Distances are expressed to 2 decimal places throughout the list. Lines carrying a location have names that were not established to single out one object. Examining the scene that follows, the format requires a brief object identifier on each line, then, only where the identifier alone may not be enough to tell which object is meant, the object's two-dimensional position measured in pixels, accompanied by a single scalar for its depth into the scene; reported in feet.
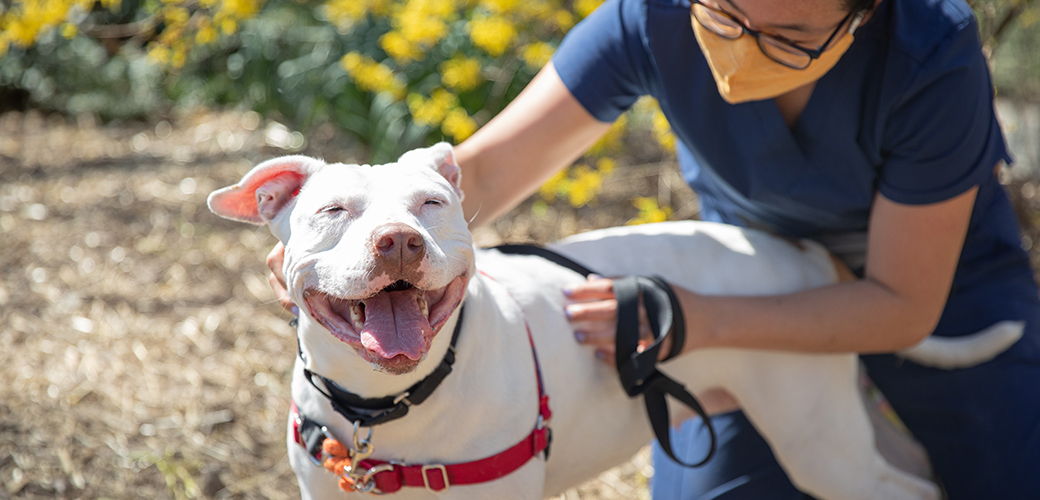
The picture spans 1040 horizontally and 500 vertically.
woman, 5.56
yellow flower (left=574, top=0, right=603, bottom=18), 9.67
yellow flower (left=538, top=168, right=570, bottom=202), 9.90
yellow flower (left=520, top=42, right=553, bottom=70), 10.02
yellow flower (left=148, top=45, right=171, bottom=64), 9.58
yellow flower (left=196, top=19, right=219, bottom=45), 9.14
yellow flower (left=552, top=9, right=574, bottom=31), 9.97
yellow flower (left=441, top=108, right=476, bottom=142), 10.26
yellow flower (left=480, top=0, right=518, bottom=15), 9.25
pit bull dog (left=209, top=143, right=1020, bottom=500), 4.11
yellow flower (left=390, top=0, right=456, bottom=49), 10.07
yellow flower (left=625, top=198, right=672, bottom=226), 9.08
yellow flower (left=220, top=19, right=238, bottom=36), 9.05
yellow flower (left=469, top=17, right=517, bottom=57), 9.42
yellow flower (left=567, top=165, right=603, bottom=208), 9.59
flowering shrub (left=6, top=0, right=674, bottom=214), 9.61
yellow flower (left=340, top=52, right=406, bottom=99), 11.56
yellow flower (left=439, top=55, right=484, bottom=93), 10.75
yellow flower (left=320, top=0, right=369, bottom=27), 11.60
